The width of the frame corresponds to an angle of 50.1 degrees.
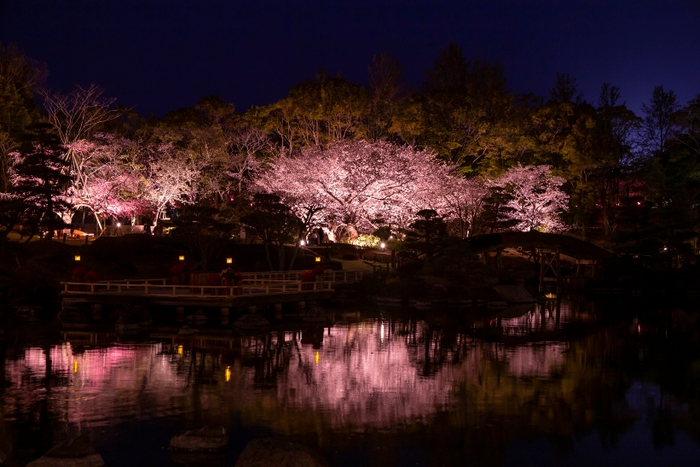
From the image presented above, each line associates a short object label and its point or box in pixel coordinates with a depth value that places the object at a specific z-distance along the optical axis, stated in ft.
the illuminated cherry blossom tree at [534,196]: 158.92
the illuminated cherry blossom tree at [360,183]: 142.92
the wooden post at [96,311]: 88.89
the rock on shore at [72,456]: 31.30
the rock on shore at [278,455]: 30.42
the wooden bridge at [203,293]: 83.82
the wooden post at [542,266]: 138.21
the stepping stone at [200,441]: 35.32
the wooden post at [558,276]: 139.32
